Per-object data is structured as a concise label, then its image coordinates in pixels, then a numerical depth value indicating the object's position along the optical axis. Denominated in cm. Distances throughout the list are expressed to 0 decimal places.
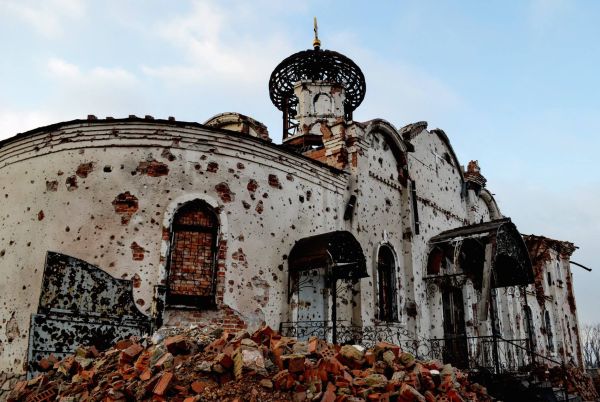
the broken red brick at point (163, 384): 520
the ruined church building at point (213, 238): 867
